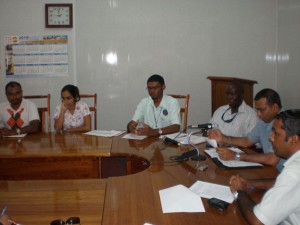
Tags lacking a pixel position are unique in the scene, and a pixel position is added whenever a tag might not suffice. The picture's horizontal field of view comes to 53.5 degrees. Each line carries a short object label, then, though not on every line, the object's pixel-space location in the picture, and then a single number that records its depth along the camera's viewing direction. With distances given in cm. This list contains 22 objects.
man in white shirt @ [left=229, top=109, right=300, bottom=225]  114
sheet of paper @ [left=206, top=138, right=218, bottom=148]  214
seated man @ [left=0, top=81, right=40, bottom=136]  322
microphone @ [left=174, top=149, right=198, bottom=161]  206
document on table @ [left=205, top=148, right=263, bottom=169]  188
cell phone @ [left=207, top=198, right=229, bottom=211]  133
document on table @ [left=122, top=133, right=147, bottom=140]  275
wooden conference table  130
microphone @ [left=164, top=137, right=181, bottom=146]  250
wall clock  407
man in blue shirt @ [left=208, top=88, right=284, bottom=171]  195
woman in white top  326
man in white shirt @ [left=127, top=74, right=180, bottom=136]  312
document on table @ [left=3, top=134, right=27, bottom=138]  289
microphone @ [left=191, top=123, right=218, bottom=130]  212
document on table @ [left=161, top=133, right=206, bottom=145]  256
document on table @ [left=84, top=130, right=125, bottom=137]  290
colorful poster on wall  417
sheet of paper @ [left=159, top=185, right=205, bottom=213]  134
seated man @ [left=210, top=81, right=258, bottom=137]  299
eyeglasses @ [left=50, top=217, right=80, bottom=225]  117
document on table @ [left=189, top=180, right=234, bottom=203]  146
